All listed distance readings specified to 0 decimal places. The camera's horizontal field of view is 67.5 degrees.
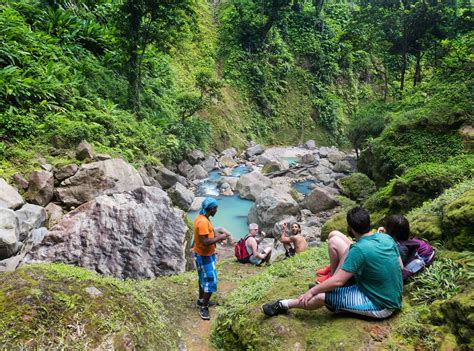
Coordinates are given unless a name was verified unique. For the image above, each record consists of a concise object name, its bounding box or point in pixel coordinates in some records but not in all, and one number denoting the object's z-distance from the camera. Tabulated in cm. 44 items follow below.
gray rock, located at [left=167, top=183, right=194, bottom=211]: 1501
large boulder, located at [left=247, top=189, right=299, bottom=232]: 1438
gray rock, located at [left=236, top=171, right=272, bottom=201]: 1841
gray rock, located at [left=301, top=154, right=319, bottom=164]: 2740
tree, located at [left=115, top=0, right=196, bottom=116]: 1612
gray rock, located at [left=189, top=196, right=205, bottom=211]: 1591
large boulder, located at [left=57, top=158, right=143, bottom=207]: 906
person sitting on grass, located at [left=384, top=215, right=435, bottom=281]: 446
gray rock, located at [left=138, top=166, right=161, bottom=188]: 1283
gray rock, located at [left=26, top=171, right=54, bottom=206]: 855
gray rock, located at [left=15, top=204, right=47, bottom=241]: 708
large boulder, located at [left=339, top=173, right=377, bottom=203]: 1678
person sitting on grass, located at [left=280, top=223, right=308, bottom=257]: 851
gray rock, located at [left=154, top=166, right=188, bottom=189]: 1549
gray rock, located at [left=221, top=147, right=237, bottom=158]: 2709
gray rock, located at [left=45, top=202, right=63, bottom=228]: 825
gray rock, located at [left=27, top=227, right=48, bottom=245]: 711
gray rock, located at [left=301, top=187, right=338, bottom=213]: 1641
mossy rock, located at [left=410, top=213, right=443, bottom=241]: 545
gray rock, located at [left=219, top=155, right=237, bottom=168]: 2527
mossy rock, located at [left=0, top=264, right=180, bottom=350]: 328
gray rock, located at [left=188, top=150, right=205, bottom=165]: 2136
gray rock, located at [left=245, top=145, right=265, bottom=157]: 2890
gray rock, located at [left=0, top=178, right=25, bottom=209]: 738
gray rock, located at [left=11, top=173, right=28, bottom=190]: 866
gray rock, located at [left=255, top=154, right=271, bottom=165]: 2688
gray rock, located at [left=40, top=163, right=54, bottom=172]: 947
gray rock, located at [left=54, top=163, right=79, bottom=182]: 943
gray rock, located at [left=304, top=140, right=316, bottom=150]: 3472
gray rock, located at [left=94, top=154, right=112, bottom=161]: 1043
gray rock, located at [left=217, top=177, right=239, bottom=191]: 1988
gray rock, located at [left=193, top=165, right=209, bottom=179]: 2094
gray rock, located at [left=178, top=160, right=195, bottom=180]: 2005
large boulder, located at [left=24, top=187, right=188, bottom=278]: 671
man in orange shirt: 536
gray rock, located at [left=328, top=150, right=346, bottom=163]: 2815
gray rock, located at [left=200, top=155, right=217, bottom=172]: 2284
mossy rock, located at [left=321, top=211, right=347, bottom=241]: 963
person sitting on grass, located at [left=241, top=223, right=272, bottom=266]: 854
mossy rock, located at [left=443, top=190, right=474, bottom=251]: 459
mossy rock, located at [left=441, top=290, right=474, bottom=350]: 317
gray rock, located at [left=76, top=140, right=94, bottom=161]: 1033
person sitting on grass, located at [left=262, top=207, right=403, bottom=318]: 363
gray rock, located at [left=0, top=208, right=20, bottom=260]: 619
